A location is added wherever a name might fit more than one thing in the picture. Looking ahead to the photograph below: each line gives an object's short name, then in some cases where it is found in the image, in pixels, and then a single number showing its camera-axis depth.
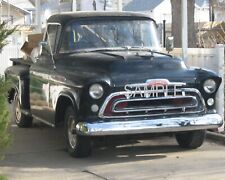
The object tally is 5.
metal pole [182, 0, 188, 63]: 10.42
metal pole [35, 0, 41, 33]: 14.46
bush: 6.23
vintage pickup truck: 7.83
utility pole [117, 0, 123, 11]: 13.33
